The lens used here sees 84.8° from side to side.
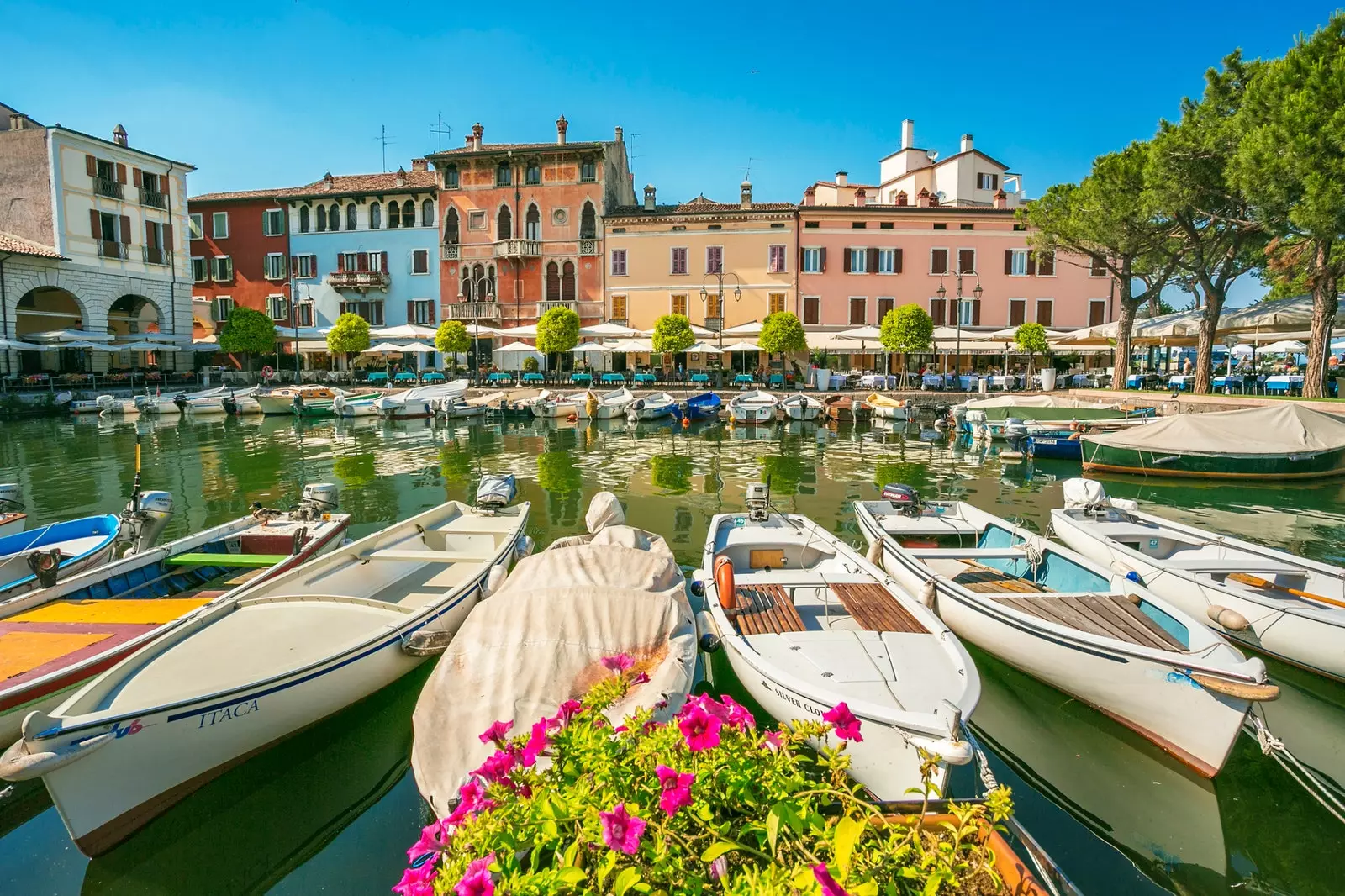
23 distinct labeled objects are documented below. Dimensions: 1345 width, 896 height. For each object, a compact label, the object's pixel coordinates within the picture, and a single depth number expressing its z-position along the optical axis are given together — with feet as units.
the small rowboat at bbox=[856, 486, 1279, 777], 18.17
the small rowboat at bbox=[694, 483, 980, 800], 15.90
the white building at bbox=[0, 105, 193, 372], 117.19
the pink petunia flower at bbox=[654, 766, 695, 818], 7.48
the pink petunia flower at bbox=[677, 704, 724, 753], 8.35
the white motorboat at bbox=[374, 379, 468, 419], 109.81
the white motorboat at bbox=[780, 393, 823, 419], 103.81
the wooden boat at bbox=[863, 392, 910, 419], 102.17
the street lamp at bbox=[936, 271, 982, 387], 119.85
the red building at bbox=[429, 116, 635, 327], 144.66
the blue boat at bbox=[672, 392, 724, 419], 107.31
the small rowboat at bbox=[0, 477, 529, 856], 15.19
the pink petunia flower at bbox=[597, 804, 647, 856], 6.94
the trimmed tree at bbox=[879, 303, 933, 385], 110.32
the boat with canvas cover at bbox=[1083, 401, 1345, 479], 57.57
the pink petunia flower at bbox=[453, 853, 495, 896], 6.77
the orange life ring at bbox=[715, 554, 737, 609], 23.12
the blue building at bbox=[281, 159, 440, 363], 152.97
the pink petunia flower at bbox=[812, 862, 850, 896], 6.39
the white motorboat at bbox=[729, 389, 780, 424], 102.01
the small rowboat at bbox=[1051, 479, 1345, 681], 23.30
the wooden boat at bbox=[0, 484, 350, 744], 18.38
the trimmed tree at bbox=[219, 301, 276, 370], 131.54
